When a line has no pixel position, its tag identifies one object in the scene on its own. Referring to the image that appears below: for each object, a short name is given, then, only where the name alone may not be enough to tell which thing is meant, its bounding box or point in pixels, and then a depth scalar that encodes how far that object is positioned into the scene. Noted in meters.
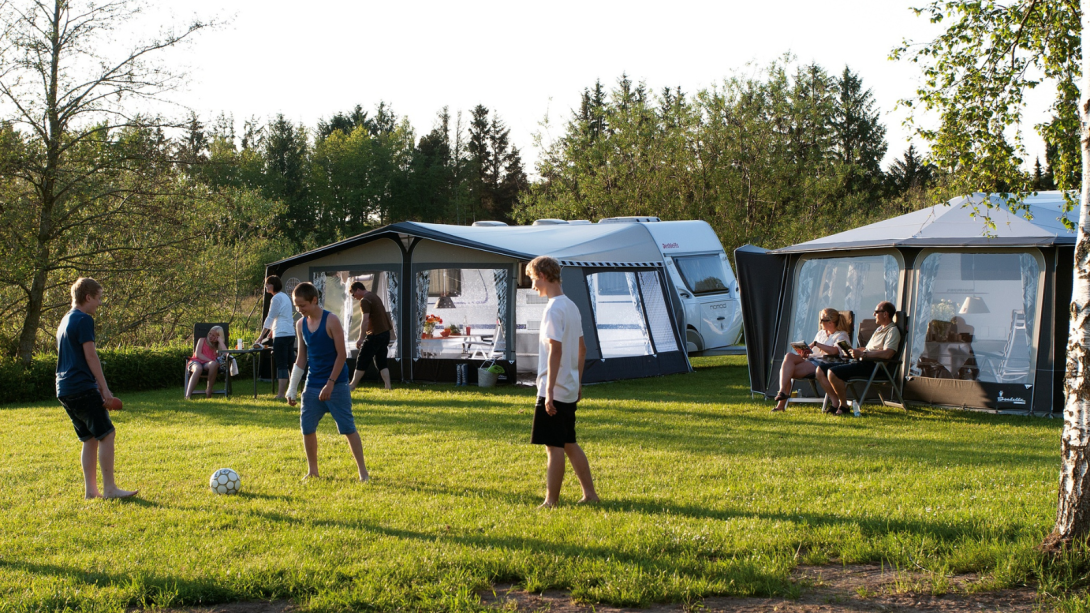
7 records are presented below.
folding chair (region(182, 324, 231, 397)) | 11.57
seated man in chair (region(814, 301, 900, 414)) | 9.12
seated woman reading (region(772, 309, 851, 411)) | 9.36
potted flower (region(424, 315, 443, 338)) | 13.02
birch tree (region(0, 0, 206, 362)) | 12.83
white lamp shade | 9.32
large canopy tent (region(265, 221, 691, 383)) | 12.41
